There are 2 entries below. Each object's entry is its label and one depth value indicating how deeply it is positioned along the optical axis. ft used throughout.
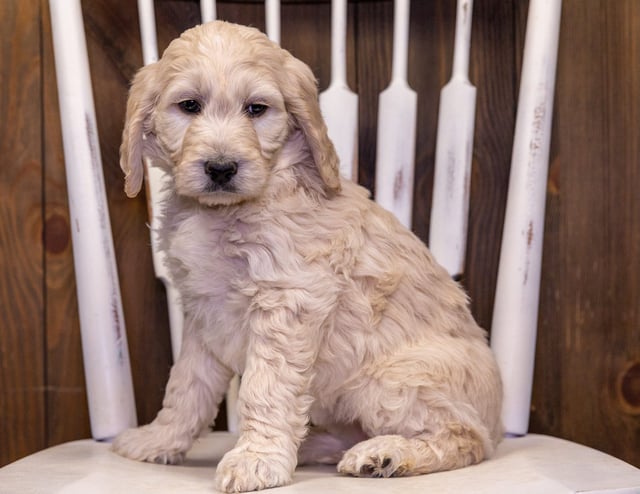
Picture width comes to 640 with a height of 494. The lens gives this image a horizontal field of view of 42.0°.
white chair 4.14
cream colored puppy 3.49
